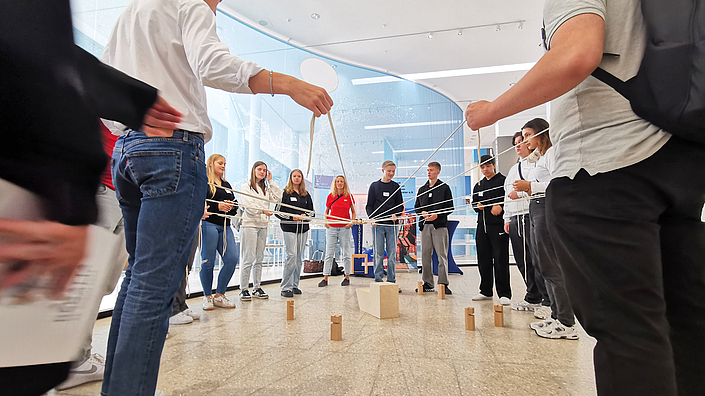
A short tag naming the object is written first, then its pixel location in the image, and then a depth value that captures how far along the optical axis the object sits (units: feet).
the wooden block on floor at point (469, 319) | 6.81
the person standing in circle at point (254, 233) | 10.82
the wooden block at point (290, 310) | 7.75
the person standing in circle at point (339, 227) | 14.21
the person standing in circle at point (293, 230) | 11.35
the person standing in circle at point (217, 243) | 9.23
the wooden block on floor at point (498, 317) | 7.21
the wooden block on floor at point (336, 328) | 6.12
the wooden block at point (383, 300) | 7.89
